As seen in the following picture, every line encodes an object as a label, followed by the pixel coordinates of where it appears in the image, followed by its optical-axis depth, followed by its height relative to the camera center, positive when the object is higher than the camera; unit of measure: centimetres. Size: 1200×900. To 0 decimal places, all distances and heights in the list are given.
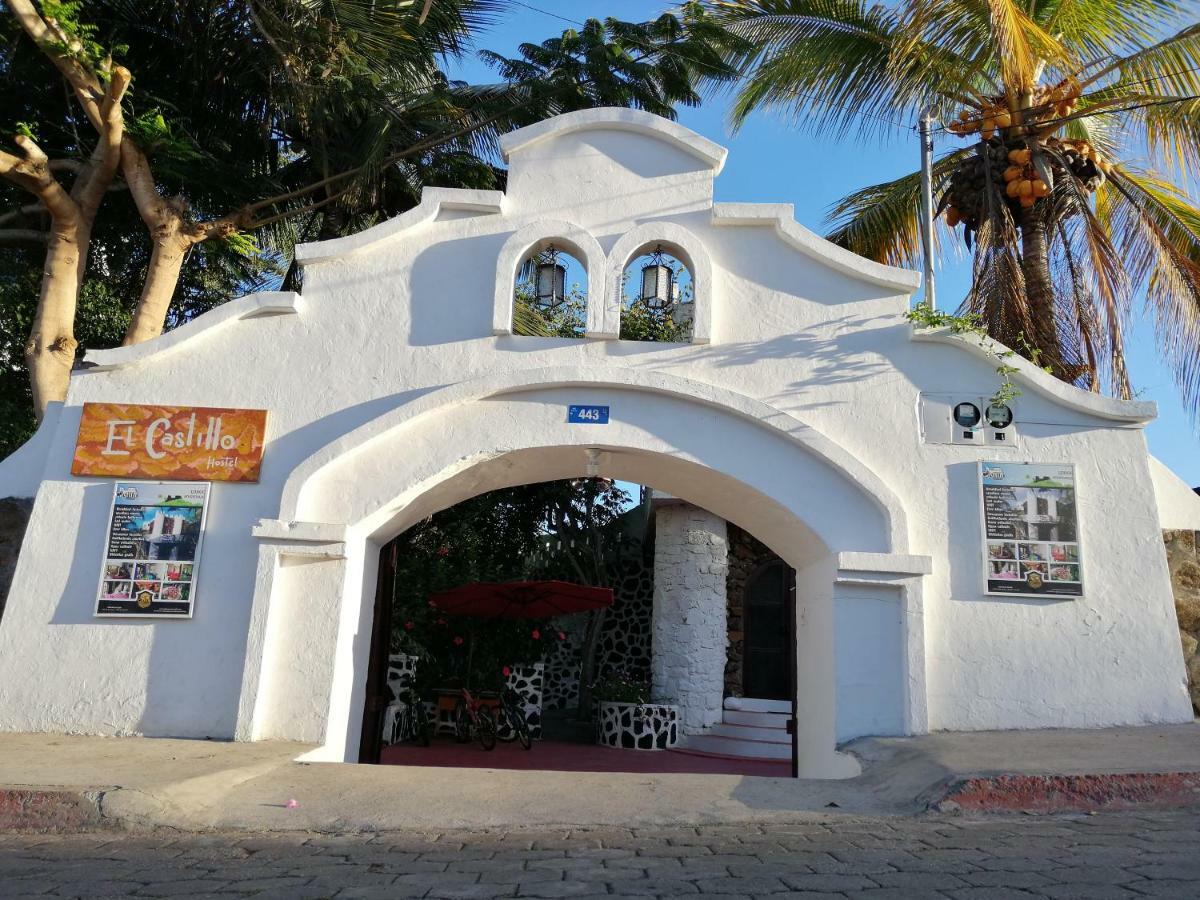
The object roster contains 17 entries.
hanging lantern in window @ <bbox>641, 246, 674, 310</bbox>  875 +348
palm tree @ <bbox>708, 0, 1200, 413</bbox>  1055 +628
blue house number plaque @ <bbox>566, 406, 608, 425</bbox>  813 +213
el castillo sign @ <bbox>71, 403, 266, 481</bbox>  797 +173
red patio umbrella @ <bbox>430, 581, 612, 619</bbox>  1323 +109
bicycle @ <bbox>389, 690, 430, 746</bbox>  1337 -61
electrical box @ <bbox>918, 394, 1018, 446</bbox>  817 +225
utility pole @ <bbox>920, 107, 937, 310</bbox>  889 +444
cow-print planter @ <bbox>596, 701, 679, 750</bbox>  1417 -54
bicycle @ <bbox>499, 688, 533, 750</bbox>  1344 -52
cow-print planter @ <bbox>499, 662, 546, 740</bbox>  1513 -9
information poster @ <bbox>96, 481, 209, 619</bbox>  772 +87
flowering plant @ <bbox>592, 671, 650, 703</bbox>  1451 -7
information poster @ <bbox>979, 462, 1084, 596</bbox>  789 +137
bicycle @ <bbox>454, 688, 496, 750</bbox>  1338 -56
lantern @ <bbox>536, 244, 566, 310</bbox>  895 +353
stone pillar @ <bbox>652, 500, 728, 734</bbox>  1453 +105
